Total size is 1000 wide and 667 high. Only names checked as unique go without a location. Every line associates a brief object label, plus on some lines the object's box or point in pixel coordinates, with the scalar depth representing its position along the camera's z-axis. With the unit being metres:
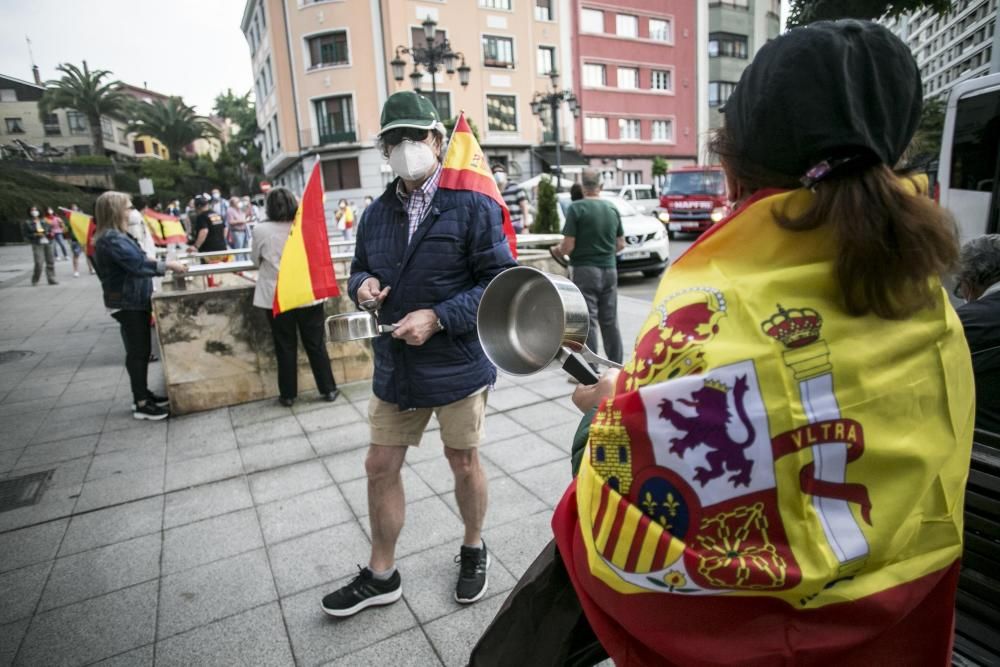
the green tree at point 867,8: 12.74
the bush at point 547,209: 10.53
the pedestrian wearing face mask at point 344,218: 21.91
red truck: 17.38
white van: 6.30
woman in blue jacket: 5.15
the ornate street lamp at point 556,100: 21.36
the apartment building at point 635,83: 35.88
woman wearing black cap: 0.84
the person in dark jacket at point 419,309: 2.40
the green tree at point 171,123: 56.24
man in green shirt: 5.66
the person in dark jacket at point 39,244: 14.56
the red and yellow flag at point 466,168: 2.46
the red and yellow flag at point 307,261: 4.88
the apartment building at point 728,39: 40.41
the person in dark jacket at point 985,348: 2.03
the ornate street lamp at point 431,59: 14.73
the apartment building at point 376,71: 31.52
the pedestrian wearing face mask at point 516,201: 10.09
